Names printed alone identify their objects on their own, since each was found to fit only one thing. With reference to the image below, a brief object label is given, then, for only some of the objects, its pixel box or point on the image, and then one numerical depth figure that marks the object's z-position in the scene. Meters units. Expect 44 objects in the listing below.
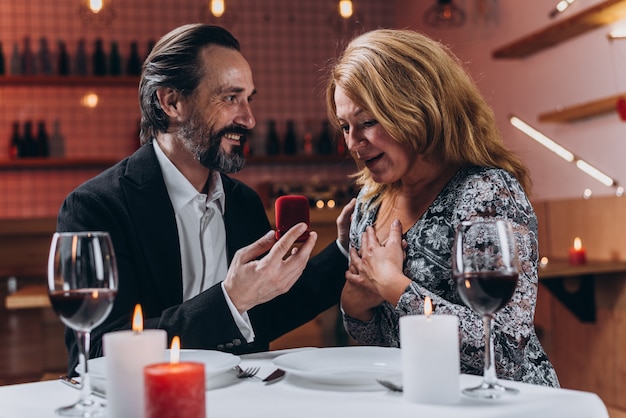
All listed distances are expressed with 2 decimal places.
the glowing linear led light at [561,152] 3.47
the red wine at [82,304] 0.96
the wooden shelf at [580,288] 3.37
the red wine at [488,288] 1.01
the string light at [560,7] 3.63
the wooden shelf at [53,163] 4.96
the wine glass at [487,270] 1.01
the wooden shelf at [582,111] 3.31
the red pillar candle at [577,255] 3.34
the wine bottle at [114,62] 5.23
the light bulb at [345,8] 4.35
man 1.71
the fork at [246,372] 1.15
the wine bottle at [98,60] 5.19
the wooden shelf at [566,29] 3.22
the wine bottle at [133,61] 5.24
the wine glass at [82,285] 0.96
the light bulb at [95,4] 3.80
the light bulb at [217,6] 4.16
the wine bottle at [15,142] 5.01
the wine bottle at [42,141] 5.10
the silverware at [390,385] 1.03
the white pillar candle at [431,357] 0.94
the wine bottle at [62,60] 5.12
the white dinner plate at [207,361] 1.08
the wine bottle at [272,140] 5.57
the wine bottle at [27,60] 5.04
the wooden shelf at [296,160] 5.49
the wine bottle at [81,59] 5.17
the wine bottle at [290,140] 5.62
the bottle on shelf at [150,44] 5.21
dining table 0.94
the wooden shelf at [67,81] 4.96
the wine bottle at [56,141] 5.20
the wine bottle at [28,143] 5.09
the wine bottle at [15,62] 5.02
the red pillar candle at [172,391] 0.79
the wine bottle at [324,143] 5.75
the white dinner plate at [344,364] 1.05
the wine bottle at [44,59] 5.09
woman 1.56
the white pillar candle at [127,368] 0.89
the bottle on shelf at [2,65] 5.04
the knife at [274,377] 1.12
